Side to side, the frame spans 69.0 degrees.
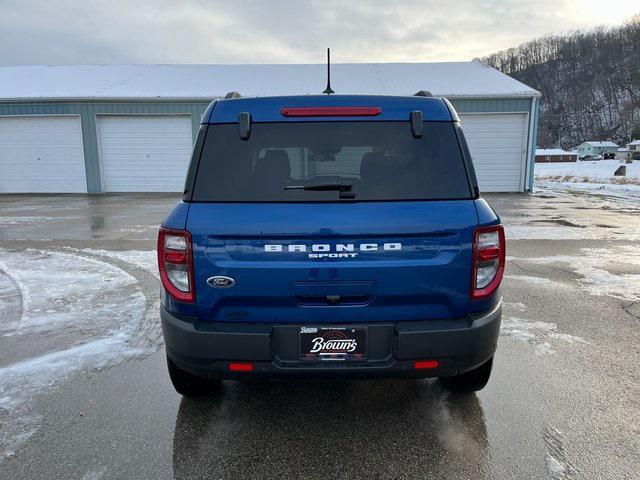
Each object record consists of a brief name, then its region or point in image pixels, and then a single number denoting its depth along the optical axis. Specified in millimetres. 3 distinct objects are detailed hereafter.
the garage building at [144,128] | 18281
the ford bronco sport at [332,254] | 2363
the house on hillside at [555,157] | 89769
